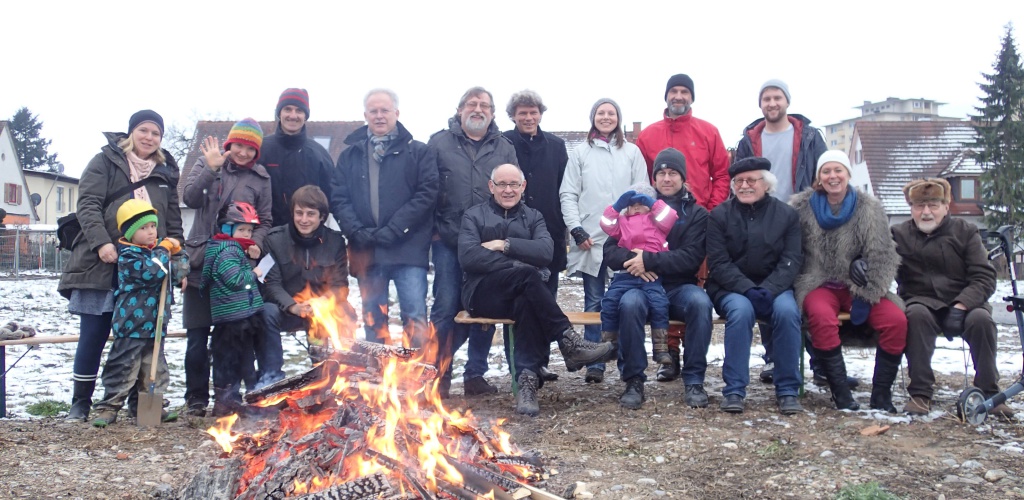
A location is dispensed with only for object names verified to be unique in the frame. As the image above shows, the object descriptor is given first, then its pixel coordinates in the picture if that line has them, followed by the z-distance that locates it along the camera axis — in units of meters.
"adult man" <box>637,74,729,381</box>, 6.99
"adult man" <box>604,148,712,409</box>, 5.85
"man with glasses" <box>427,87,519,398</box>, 6.51
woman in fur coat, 5.80
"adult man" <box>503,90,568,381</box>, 7.02
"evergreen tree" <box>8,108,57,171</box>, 64.38
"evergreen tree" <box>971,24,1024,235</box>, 32.34
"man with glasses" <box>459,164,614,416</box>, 5.85
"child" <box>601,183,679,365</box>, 6.11
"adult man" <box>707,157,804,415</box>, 5.75
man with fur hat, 5.65
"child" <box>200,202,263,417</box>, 5.72
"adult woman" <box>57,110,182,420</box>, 5.55
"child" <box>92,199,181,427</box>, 5.49
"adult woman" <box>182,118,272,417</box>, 5.90
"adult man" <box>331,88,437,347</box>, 6.32
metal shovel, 5.43
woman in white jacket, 6.82
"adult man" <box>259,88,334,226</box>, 6.45
